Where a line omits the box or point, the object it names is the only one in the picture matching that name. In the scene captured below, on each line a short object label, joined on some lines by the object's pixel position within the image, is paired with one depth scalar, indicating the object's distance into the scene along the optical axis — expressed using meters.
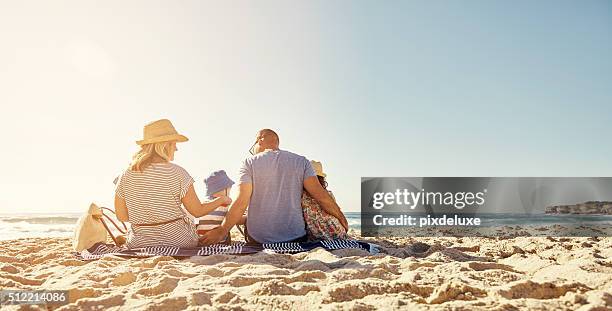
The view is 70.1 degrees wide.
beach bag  4.83
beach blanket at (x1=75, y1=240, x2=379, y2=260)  4.29
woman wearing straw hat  4.44
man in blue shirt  4.88
